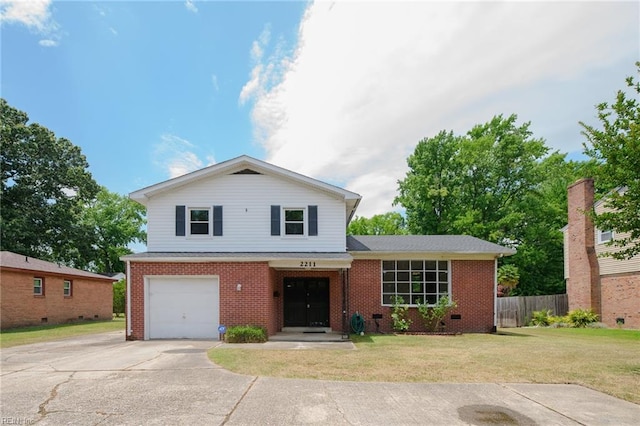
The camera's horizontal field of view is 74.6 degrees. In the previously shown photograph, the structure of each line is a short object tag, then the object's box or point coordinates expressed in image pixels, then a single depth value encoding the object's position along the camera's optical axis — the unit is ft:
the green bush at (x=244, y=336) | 43.52
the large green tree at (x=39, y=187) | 101.45
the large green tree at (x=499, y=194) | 103.40
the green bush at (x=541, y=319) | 71.10
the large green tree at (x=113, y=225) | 152.35
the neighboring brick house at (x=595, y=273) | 64.34
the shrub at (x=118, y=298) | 112.78
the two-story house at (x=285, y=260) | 48.49
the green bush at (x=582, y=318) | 67.92
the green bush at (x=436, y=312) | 52.29
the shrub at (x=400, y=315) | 52.37
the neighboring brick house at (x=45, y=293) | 65.36
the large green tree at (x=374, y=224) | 151.23
